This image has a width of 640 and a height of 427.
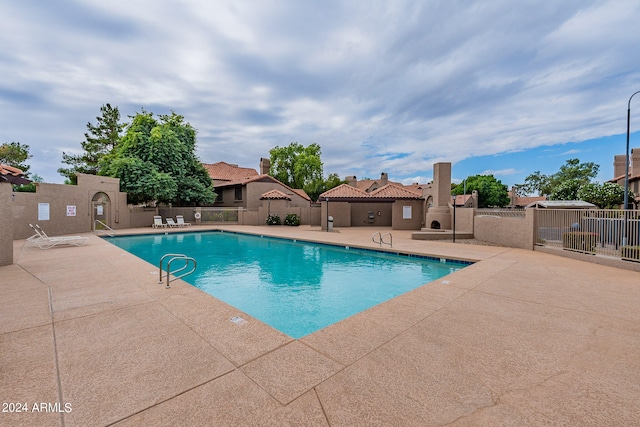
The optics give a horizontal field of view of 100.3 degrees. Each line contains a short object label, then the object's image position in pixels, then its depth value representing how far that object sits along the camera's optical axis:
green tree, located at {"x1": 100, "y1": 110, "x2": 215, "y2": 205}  19.80
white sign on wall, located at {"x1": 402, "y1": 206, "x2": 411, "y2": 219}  20.70
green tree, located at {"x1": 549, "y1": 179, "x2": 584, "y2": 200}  22.22
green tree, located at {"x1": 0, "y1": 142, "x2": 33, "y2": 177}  27.28
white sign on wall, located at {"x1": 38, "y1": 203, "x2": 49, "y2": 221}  14.27
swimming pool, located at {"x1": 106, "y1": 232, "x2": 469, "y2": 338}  5.97
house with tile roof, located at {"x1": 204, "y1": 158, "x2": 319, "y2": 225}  24.30
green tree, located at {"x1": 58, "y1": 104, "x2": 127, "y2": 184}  29.56
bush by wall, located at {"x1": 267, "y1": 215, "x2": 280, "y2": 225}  23.60
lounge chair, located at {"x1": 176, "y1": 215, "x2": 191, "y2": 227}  21.15
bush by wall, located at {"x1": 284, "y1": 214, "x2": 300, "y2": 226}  23.97
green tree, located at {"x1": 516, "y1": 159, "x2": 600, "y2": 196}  44.00
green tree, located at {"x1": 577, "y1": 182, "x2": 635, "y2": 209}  16.86
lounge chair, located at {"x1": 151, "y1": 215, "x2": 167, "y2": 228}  20.31
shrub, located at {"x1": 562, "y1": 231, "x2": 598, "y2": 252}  8.80
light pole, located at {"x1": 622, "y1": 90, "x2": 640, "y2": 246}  11.66
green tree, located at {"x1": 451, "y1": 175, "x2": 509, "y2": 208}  46.06
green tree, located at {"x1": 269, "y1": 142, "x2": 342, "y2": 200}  44.44
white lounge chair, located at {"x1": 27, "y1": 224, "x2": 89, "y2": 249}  10.79
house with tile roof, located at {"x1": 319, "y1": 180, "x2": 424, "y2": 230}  20.72
